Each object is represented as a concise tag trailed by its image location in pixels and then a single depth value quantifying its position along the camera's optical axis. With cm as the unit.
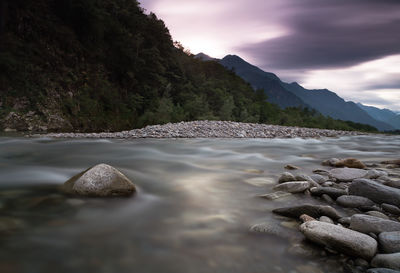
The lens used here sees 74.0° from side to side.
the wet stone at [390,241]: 210
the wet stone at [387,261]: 189
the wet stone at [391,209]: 295
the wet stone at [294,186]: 369
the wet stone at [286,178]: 422
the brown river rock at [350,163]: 573
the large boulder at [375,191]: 314
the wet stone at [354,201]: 315
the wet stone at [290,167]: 559
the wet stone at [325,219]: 267
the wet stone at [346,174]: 441
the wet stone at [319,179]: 426
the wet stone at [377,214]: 281
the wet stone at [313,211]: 281
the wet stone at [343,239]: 207
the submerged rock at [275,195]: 348
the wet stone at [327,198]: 340
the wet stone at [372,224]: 237
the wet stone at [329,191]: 343
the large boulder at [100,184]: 336
